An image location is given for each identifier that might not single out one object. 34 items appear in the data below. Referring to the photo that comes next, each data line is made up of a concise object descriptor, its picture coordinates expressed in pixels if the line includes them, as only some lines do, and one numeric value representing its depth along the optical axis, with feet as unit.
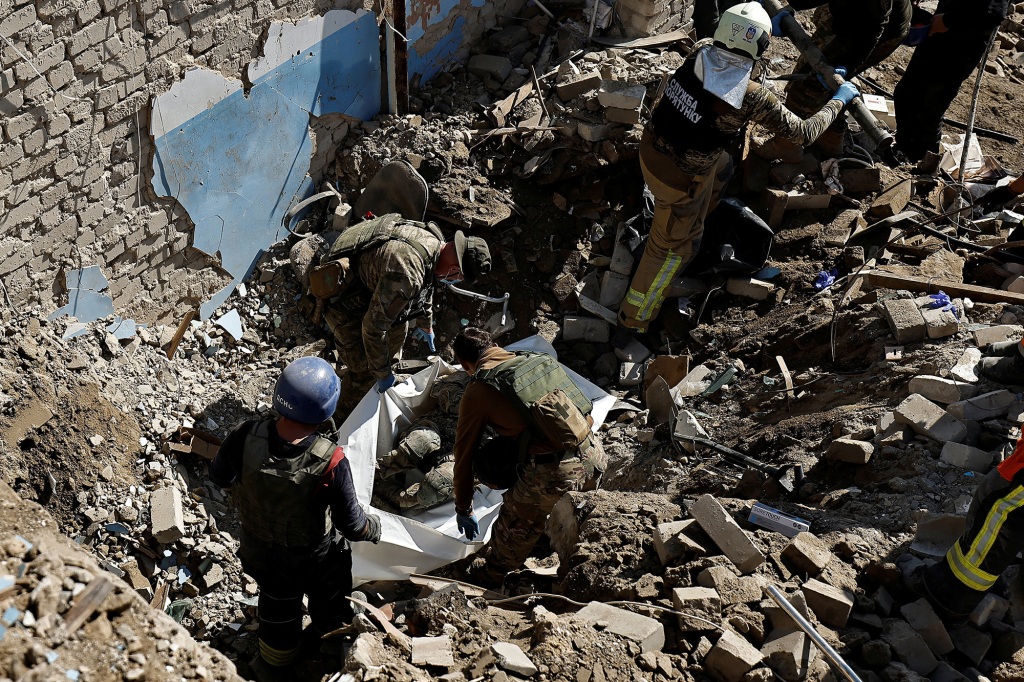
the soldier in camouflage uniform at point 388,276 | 15.35
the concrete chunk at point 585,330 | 20.27
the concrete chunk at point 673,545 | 12.20
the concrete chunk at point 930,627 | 10.85
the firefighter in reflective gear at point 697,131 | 16.24
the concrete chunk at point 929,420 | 13.84
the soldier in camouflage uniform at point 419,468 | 15.46
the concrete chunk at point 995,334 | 15.64
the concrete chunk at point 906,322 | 16.38
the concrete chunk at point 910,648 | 10.59
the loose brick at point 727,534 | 11.84
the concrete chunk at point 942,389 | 14.51
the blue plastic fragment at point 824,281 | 19.53
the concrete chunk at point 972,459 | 13.38
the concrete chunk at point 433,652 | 10.44
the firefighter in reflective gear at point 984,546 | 10.61
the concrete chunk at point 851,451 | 13.96
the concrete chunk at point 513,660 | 10.24
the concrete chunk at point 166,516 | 13.79
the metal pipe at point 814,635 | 9.64
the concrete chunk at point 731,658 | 10.18
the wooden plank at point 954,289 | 17.24
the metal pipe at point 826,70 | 18.67
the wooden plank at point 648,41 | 23.04
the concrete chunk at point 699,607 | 11.00
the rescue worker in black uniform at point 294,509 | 10.84
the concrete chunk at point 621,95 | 20.61
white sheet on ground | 14.11
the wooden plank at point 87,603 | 7.86
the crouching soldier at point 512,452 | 12.54
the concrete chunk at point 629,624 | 10.75
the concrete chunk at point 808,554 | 11.70
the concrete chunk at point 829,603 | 10.94
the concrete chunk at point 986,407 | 14.02
